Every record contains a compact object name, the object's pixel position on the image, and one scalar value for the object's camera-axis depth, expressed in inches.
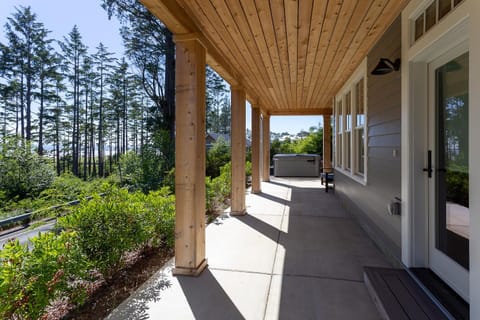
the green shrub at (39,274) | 60.8
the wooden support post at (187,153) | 100.2
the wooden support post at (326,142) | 374.2
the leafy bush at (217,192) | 206.0
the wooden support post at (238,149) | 189.0
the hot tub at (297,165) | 459.8
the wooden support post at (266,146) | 370.9
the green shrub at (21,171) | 295.7
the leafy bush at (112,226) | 92.5
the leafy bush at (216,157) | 494.9
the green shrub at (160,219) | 123.0
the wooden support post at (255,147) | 270.2
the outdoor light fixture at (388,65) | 102.5
